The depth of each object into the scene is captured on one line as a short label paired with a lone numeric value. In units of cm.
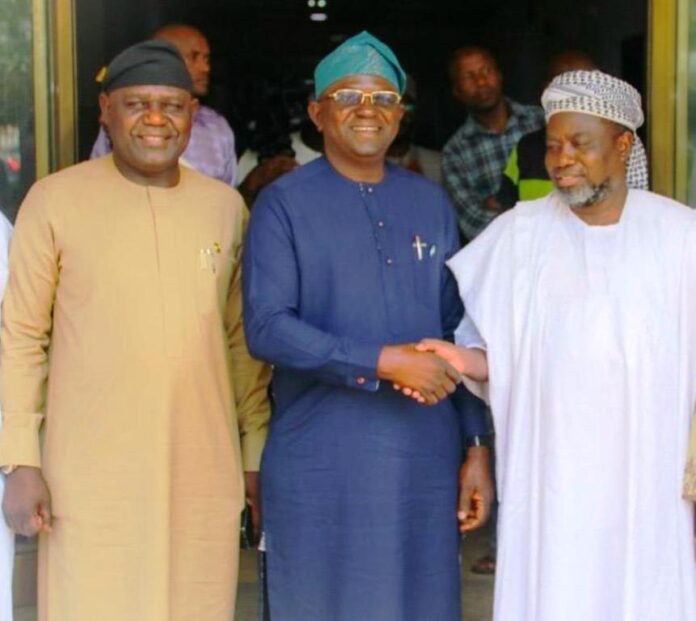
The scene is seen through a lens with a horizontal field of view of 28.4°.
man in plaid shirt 615
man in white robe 350
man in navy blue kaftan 357
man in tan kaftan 354
